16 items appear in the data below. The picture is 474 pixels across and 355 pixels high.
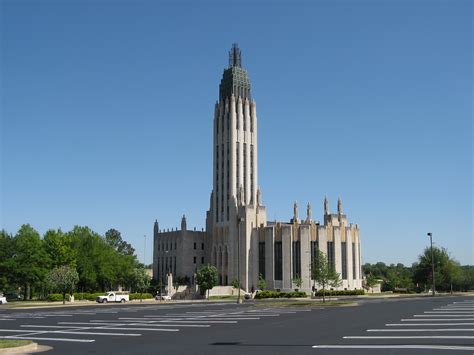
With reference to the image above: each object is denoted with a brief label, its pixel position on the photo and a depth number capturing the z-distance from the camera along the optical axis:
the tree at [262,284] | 89.74
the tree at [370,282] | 102.96
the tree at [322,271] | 61.12
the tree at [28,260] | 74.75
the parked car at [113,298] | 66.75
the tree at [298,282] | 84.43
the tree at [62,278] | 65.75
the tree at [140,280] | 79.44
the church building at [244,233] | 93.81
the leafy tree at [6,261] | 74.19
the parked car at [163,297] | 78.00
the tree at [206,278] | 84.75
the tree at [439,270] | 94.25
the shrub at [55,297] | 70.00
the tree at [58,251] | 78.50
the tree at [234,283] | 92.16
